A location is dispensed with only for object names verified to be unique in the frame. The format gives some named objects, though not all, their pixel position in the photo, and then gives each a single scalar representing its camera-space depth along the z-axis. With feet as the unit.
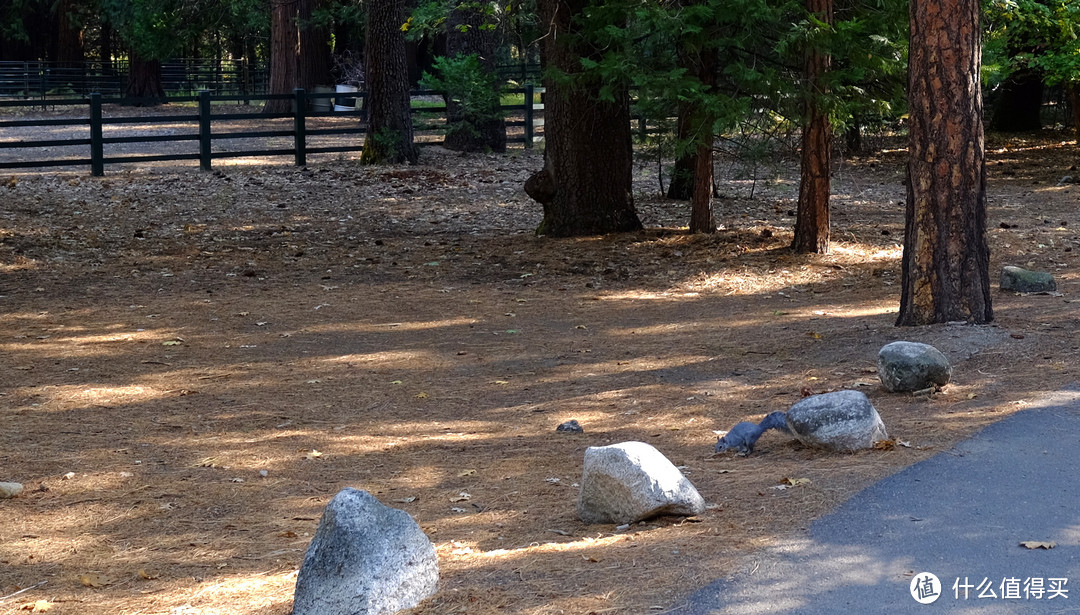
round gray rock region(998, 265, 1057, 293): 33.06
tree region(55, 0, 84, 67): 145.07
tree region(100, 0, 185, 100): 110.32
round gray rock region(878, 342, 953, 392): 22.54
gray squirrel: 19.85
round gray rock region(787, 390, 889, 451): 18.97
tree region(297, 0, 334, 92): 104.99
